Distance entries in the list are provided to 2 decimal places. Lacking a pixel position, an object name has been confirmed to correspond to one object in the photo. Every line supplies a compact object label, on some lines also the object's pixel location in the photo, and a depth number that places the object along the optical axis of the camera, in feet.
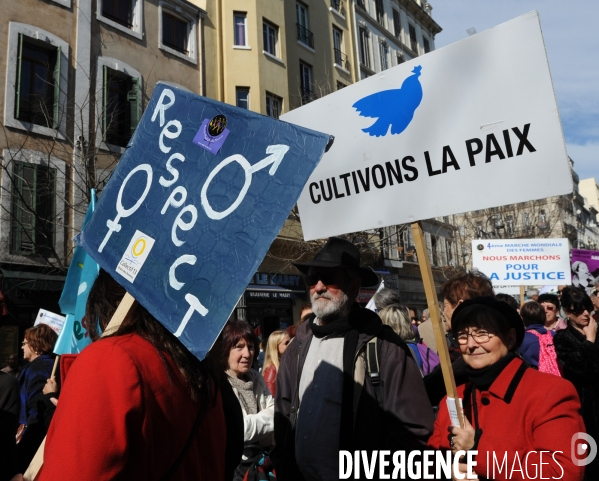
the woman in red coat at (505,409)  6.24
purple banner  32.78
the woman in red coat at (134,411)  4.07
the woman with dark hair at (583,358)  10.78
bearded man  8.28
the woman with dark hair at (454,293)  9.14
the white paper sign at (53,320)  22.34
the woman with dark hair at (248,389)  11.02
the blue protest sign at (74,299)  10.77
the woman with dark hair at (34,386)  14.29
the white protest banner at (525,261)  28.78
